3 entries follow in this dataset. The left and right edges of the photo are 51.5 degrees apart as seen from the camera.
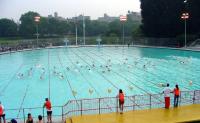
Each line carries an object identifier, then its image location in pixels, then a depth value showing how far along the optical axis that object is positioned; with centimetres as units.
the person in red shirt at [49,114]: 838
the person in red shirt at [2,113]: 850
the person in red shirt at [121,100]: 866
